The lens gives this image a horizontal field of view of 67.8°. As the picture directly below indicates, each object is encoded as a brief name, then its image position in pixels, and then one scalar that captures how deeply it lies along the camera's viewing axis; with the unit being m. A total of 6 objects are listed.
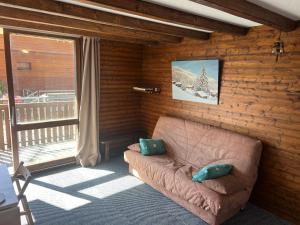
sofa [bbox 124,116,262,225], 2.41
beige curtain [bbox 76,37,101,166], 3.81
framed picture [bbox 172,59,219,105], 3.20
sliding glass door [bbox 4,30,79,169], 3.36
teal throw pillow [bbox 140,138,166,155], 3.40
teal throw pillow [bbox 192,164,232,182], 2.53
